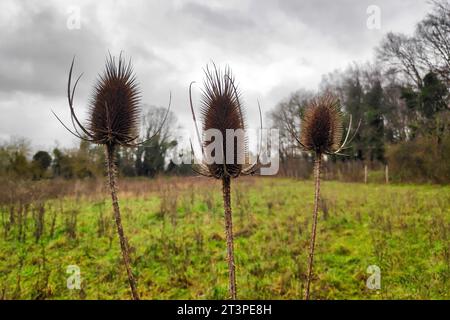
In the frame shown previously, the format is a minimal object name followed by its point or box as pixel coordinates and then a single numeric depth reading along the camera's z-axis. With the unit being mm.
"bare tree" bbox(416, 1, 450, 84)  24156
